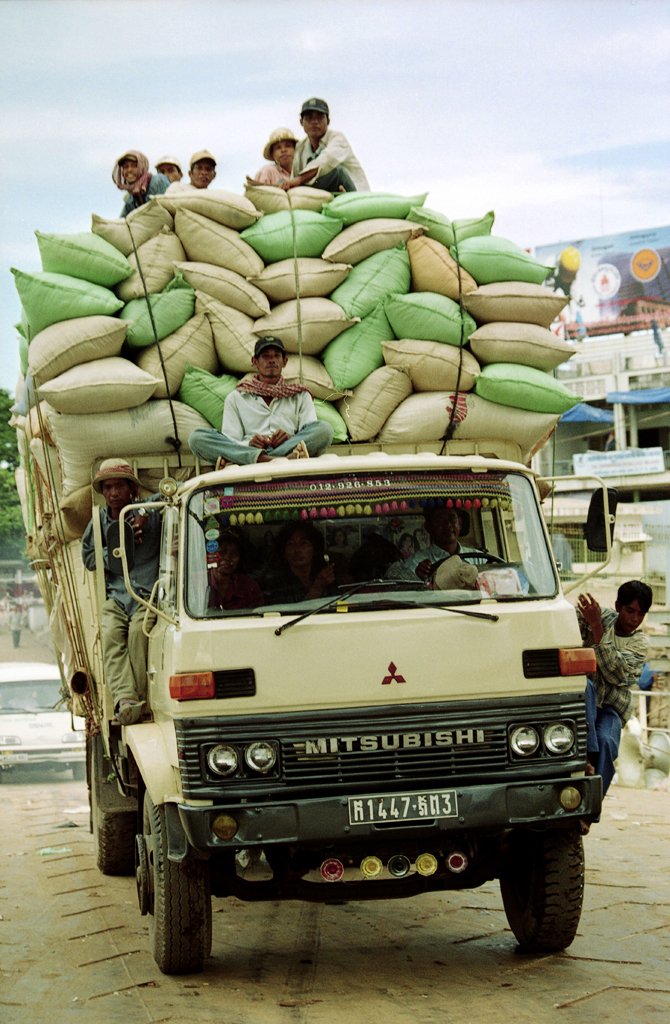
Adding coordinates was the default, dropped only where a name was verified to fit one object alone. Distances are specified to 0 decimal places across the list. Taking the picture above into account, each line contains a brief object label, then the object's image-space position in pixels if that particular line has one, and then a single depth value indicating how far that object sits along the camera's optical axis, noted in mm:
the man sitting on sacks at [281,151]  9633
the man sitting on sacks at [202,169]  9547
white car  16109
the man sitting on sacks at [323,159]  8453
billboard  50531
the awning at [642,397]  48312
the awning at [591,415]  49125
